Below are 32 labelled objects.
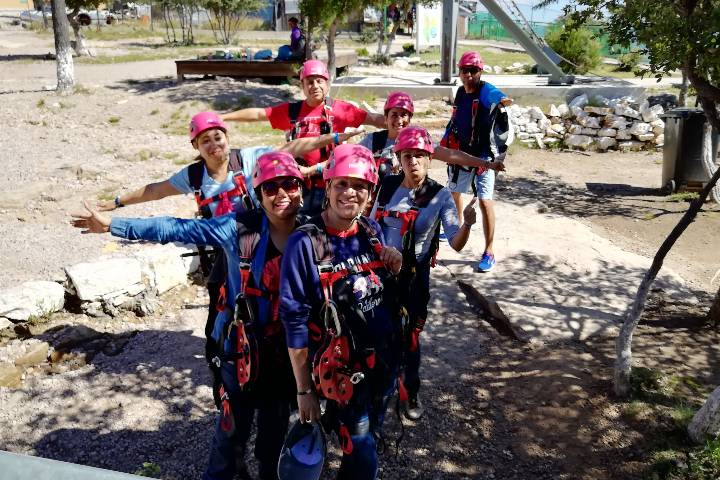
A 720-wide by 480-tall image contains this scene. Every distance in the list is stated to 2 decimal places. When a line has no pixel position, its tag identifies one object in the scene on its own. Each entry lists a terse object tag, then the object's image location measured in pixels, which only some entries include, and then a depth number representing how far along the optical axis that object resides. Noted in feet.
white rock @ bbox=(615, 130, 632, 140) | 40.19
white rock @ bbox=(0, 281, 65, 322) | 15.96
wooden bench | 51.39
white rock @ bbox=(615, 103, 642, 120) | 40.32
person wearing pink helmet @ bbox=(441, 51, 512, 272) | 17.97
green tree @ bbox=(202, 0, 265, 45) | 93.35
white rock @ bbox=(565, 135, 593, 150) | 40.57
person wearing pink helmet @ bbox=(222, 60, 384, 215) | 14.14
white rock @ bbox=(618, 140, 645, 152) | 39.99
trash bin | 30.12
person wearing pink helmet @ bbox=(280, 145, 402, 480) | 8.30
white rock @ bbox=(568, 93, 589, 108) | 43.50
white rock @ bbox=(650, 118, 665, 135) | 39.93
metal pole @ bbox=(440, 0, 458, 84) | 49.01
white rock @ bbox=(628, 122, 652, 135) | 40.01
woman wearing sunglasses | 8.93
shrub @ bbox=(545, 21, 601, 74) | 65.00
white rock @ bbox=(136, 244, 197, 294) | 17.99
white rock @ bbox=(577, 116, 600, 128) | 40.81
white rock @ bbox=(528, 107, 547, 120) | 41.91
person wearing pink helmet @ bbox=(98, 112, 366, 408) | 11.14
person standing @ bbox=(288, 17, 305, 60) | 50.14
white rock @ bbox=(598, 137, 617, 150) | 40.01
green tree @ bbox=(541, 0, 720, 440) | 10.90
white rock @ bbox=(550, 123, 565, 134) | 41.73
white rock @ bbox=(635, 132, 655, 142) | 39.86
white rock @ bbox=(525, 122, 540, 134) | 41.42
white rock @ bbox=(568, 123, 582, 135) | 41.16
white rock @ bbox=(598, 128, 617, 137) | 40.29
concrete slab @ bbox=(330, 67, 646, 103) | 46.60
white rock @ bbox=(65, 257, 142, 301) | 16.92
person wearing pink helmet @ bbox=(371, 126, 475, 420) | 11.34
